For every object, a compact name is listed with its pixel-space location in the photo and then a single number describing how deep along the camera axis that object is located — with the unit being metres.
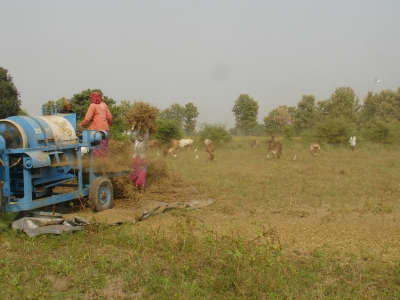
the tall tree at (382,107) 49.59
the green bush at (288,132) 38.31
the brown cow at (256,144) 35.44
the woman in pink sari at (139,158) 9.62
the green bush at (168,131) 33.00
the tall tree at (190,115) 47.56
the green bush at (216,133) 36.97
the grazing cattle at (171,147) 25.44
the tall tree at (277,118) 57.59
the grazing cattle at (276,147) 22.95
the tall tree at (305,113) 58.66
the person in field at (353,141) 26.97
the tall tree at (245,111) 49.91
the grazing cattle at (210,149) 21.67
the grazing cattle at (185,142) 31.87
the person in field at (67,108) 8.48
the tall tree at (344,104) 50.00
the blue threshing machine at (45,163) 6.00
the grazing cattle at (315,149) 21.36
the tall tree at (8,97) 28.79
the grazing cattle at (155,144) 28.87
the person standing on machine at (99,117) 8.40
